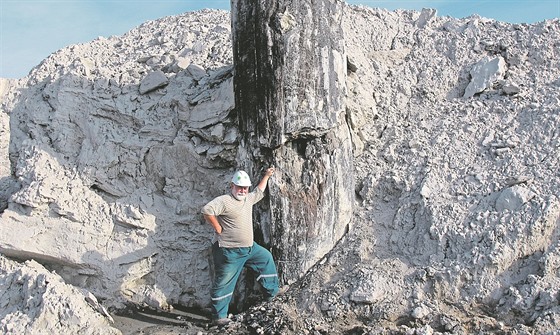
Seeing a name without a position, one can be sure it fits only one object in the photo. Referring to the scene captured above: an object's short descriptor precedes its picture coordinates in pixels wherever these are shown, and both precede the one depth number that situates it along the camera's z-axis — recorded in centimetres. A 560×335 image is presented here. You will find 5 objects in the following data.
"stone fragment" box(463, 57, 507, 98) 646
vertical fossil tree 538
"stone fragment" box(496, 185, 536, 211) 522
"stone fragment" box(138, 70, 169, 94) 659
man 529
